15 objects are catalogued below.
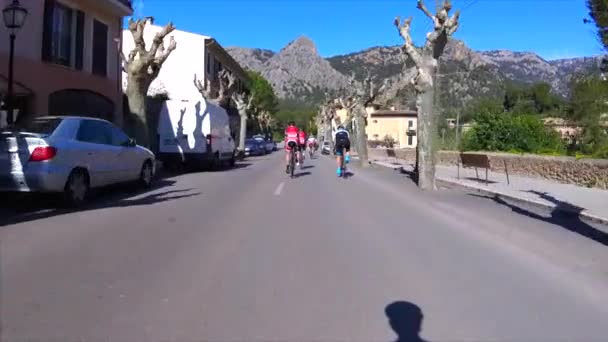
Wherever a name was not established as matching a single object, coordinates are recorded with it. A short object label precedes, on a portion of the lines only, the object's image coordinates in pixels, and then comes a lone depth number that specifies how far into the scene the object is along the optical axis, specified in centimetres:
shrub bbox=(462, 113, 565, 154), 2820
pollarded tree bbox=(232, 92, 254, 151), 4719
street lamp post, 1344
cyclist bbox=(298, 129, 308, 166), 2094
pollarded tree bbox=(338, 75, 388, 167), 3028
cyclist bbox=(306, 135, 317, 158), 4450
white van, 2214
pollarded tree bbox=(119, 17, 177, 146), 2002
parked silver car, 1035
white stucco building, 4753
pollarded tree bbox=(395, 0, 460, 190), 1695
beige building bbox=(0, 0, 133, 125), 1869
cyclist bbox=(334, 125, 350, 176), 2095
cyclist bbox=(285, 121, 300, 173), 1972
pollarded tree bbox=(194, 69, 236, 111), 3741
